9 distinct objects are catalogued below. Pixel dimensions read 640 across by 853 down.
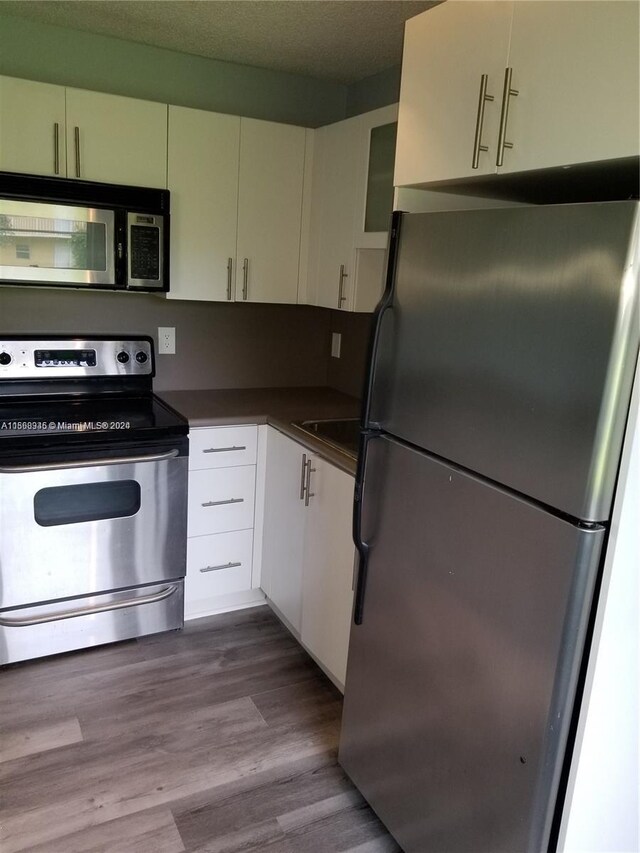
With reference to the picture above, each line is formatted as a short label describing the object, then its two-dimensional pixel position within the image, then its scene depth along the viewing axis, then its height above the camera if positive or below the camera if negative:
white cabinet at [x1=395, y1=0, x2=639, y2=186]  1.09 +0.41
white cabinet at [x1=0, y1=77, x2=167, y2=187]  2.33 +0.51
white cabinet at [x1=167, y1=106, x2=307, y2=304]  2.64 +0.33
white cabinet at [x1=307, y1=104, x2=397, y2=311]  2.40 +0.33
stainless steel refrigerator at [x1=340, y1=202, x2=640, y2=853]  1.12 -0.40
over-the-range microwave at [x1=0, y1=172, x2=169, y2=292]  2.36 +0.15
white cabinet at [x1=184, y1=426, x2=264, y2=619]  2.62 -0.93
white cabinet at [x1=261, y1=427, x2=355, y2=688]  2.21 -0.93
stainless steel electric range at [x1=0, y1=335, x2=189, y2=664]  2.29 -0.81
